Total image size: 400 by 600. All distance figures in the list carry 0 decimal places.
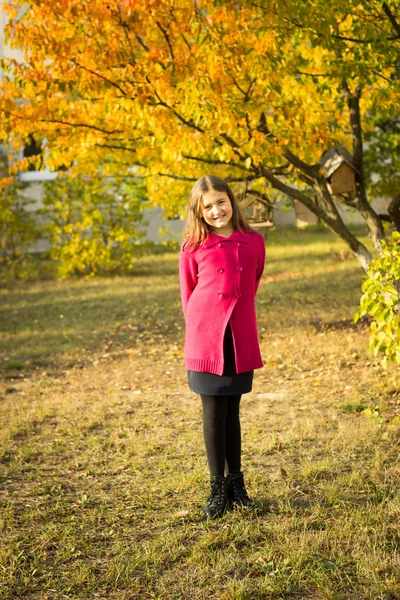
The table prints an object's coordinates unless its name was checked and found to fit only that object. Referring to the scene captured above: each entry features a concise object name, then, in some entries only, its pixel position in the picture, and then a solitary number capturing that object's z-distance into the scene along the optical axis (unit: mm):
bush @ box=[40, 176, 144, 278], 14320
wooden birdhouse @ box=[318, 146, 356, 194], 6992
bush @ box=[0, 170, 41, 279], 14953
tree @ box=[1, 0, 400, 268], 5613
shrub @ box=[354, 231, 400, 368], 4180
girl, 3463
